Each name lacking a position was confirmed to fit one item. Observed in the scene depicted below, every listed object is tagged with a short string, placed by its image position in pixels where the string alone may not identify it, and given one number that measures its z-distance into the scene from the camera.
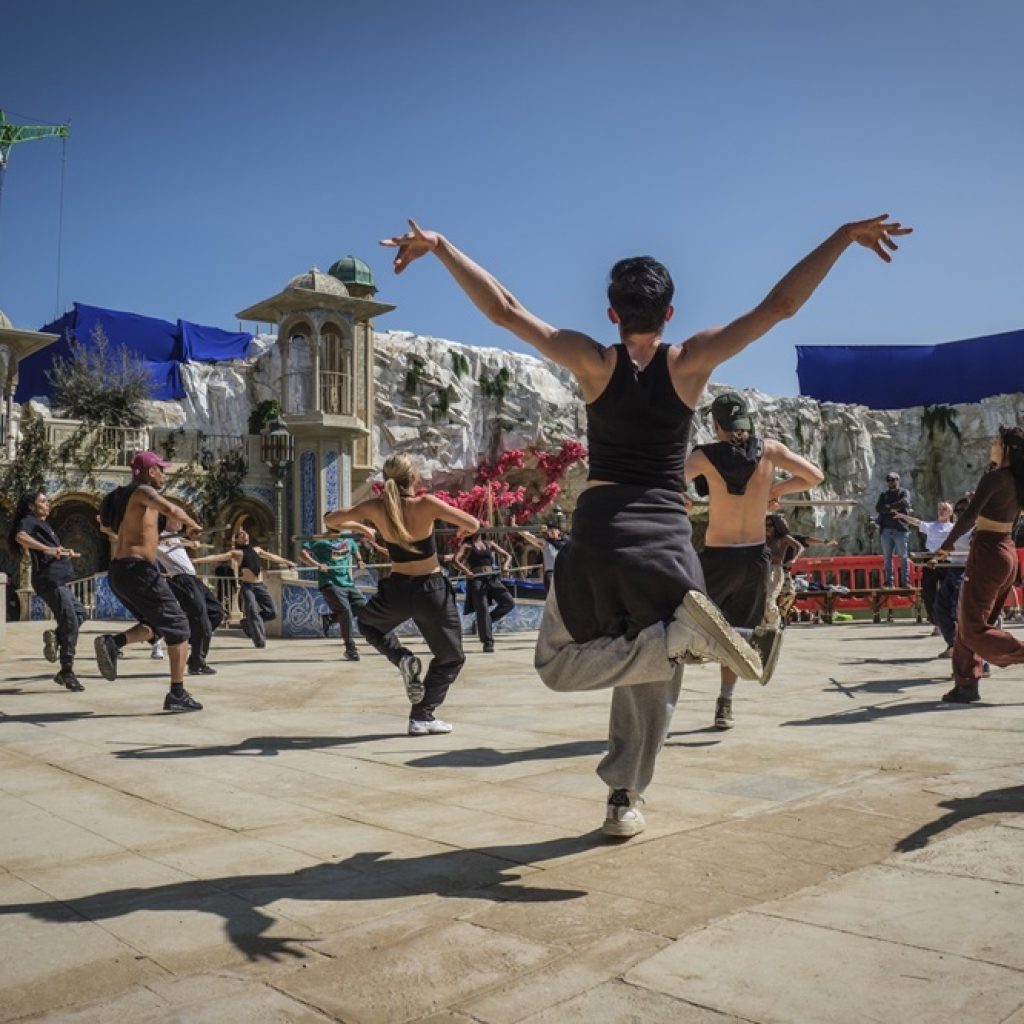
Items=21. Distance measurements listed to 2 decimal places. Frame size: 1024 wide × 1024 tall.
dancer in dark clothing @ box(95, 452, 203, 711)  7.34
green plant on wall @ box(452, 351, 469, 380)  39.88
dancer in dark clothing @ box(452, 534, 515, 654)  13.24
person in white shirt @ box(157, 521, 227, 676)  9.71
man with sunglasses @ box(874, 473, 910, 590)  15.40
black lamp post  28.80
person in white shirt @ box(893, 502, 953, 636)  11.42
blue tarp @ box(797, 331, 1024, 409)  34.97
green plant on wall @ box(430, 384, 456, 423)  38.78
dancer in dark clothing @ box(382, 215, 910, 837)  3.22
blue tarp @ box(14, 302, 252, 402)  34.25
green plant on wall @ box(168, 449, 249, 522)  27.68
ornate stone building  25.30
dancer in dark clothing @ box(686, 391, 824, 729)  5.66
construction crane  55.50
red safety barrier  19.88
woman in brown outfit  5.57
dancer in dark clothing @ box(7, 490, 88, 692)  8.87
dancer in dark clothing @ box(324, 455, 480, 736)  6.37
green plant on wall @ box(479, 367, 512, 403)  39.88
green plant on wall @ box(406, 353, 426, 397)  38.81
